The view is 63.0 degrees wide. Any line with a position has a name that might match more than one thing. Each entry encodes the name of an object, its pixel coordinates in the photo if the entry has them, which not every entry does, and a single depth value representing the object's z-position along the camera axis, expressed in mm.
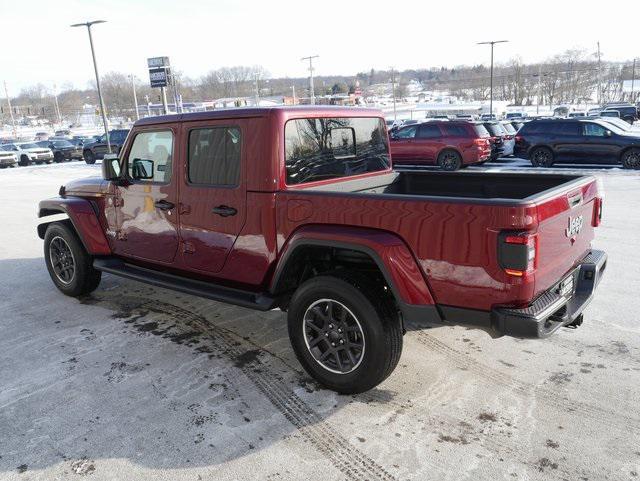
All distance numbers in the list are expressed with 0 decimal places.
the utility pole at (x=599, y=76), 69462
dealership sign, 37031
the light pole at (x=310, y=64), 49334
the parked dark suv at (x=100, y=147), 27750
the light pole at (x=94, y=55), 26436
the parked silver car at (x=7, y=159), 29578
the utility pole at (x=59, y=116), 102650
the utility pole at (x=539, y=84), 88156
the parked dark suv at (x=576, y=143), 15742
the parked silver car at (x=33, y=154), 30391
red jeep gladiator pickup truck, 2885
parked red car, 16484
